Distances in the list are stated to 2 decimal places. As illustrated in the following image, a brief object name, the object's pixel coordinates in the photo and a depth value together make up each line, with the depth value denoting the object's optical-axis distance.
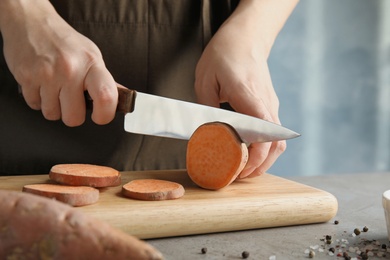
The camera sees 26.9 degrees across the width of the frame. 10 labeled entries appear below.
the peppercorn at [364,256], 0.71
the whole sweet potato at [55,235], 0.57
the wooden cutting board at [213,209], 0.76
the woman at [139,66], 0.87
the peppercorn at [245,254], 0.70
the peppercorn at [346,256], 0.70
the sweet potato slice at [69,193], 0.75
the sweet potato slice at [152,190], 0.79
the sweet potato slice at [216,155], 0.85
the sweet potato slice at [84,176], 0.81
